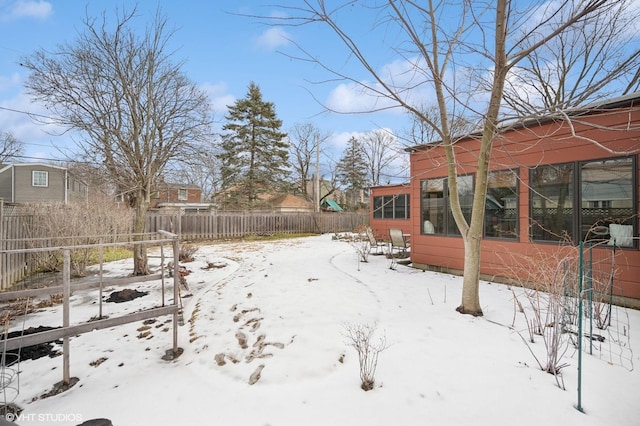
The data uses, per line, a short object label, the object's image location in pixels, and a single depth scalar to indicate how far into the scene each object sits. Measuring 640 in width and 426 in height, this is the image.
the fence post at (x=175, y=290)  3.10
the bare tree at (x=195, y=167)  7.13
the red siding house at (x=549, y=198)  3.98
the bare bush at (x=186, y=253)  8.04
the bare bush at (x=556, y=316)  2.42
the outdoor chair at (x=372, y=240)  8.38
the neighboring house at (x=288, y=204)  26.27
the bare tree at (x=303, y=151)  29.14
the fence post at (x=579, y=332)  1.99
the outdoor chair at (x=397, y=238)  7.95
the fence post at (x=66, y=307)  2.46
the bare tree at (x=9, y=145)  22.38
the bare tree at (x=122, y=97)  5.81
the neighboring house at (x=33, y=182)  20.02
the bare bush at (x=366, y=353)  2.35
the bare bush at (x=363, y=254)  7.71
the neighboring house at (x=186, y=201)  24.67
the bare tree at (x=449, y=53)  3.28
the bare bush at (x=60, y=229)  6.47
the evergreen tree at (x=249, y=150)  22.03
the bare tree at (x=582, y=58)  6.00
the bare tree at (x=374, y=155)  29.05
